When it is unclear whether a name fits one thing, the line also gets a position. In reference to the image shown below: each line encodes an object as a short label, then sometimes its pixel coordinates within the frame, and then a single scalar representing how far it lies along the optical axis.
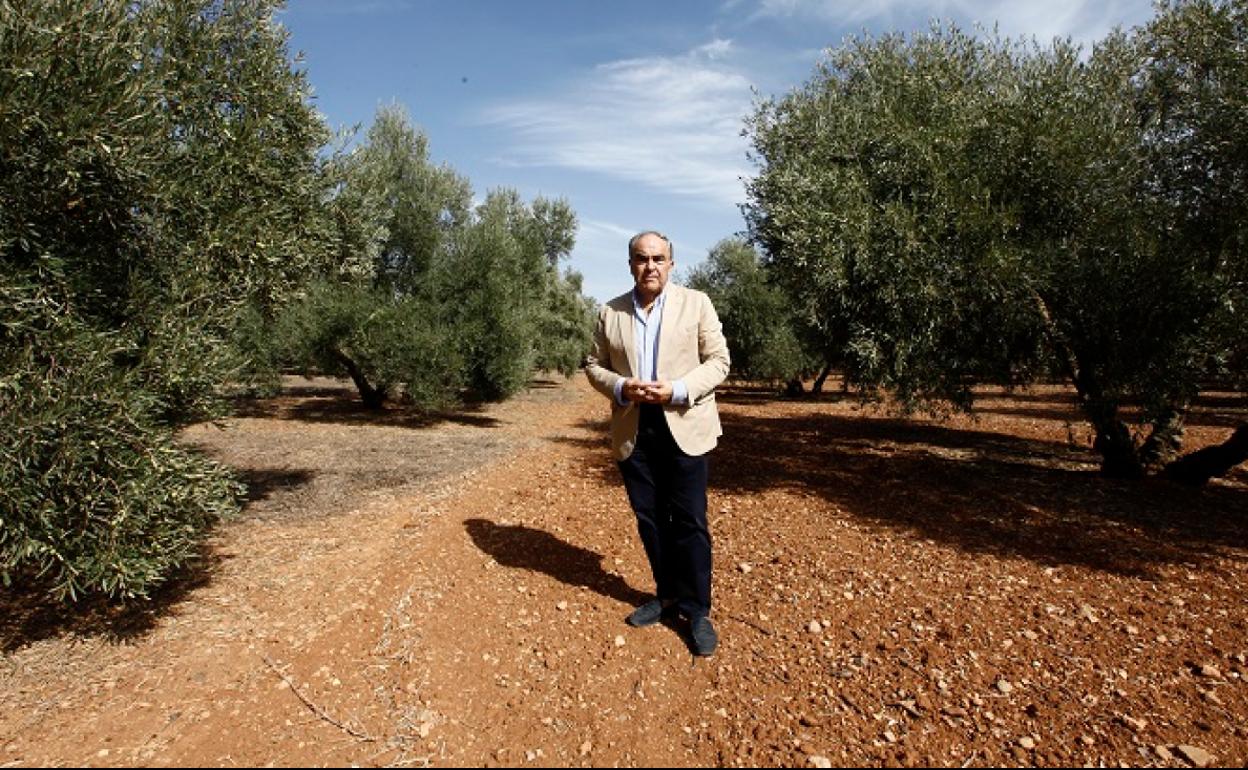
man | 4.47
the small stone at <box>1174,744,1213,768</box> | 3.40
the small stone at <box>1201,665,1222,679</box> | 4.24
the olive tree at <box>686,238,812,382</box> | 28.25
